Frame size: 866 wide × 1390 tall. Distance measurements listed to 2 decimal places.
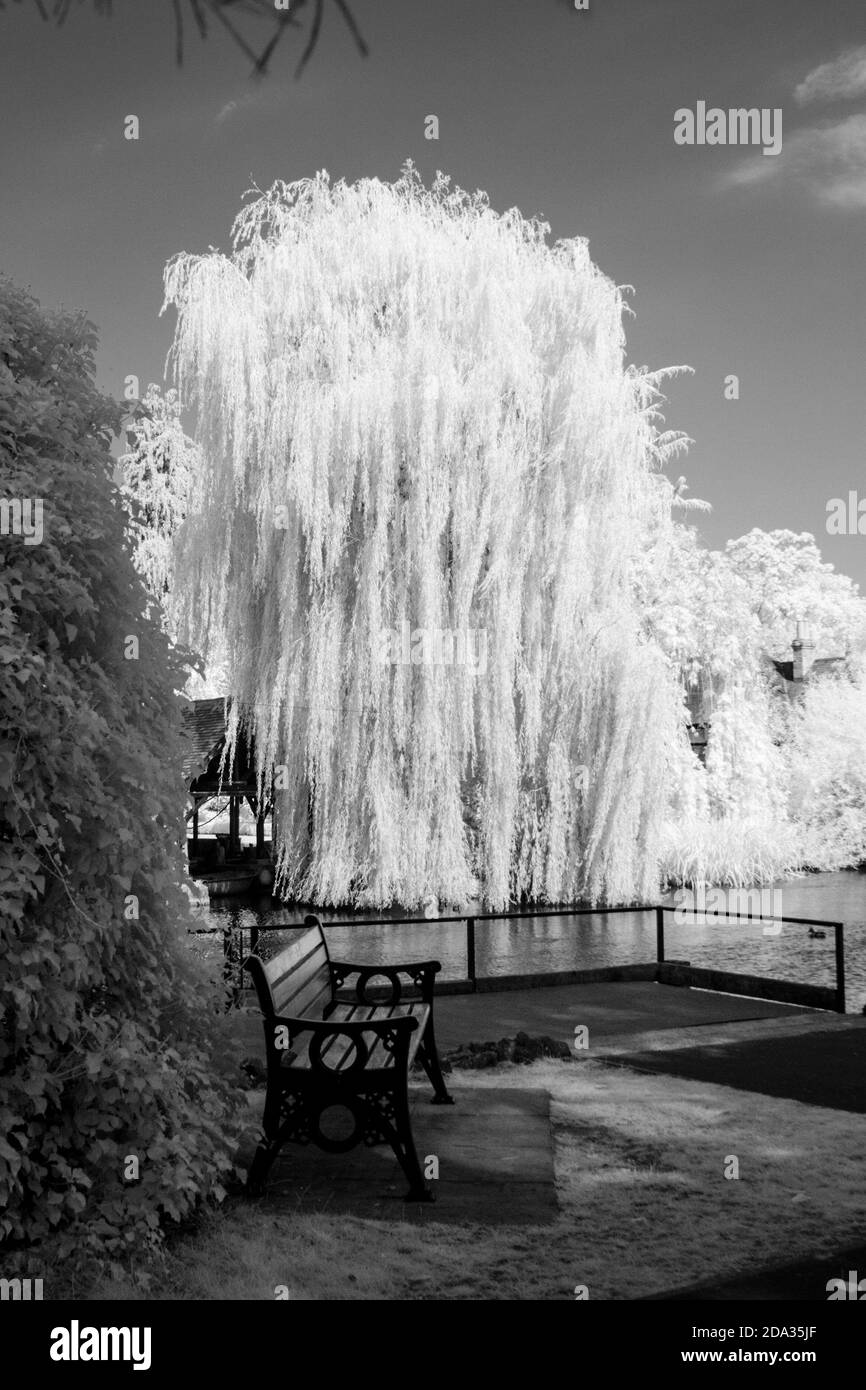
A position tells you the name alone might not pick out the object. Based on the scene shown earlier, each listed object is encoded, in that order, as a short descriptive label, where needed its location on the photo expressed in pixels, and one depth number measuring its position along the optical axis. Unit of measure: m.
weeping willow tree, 18.02
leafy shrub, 3.41
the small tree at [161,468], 38.44
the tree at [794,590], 55.59
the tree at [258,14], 2.03
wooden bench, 4.28
